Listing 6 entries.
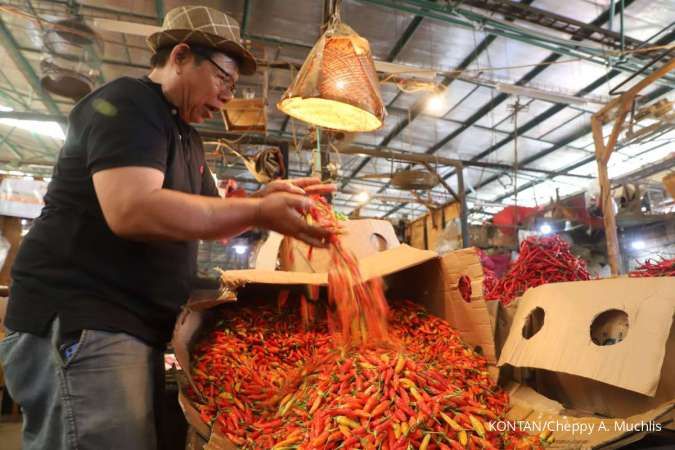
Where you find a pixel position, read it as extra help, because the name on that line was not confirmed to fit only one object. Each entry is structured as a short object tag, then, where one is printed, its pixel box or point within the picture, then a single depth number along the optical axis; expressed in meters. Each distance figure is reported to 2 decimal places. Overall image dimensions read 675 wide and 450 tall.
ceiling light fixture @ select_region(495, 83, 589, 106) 7.03
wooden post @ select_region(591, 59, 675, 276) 5.82
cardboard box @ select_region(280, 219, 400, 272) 2.92
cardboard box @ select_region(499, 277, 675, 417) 1.47
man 1.22
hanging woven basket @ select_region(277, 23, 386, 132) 2.22
